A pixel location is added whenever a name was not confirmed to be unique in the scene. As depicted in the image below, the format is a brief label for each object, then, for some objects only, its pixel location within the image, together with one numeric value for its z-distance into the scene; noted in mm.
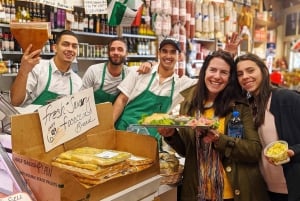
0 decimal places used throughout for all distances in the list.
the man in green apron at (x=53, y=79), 2678
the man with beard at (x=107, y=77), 3295
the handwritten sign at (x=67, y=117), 1414
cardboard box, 1196
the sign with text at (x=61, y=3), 3514
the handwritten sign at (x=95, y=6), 3900
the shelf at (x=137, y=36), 5213
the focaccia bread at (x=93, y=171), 1292
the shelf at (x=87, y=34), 4273
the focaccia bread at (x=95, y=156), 1351
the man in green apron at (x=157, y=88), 2857
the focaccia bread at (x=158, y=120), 1680
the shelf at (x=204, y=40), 6542
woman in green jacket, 1805
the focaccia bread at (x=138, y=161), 1540
